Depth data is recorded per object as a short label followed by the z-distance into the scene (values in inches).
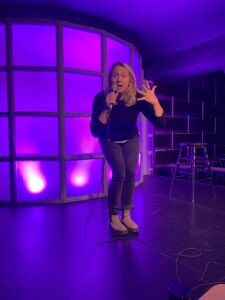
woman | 87.2
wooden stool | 133.4
